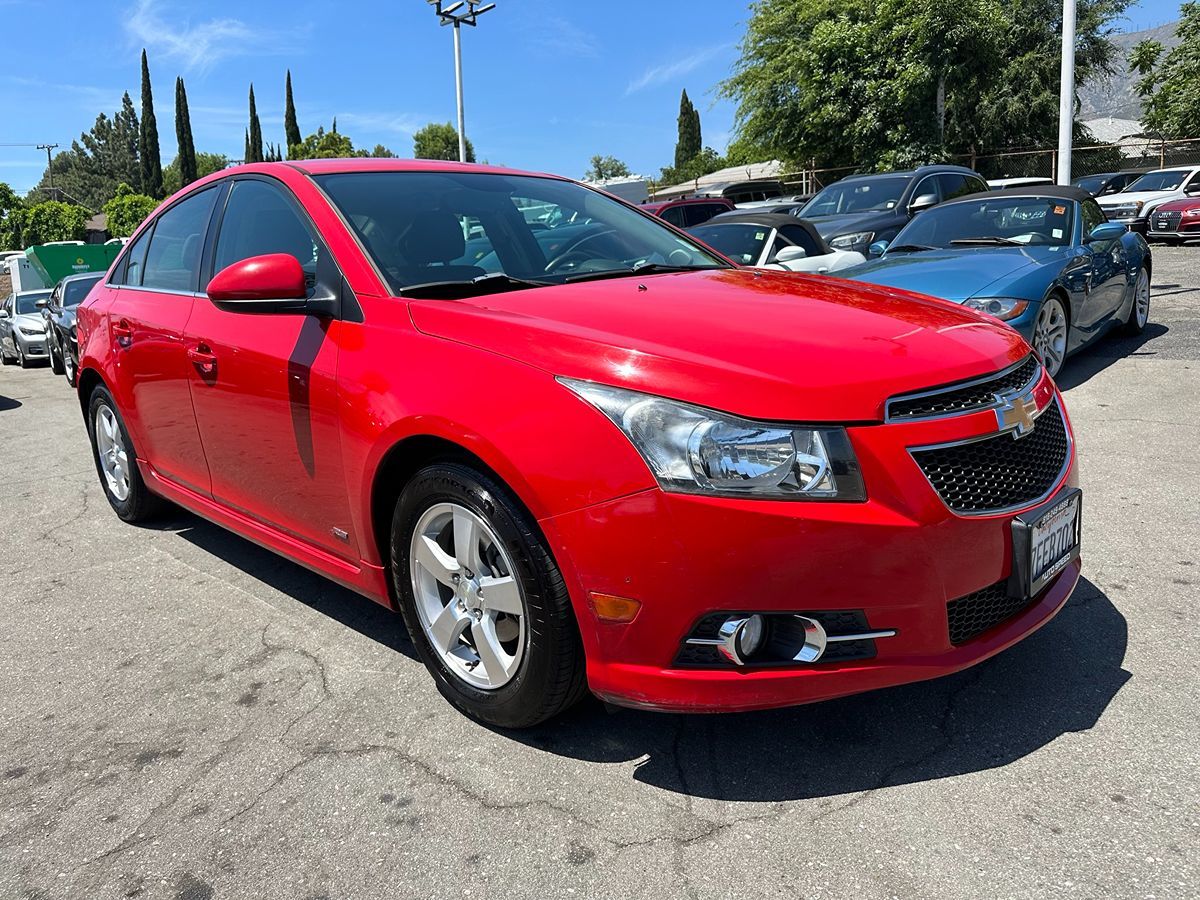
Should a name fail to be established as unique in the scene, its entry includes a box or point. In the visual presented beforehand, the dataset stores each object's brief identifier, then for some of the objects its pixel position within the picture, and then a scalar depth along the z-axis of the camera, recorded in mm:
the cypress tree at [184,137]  68562
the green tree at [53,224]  54625
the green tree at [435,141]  83938
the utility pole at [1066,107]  12477
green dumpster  23812
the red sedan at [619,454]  2135
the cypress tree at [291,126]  82062
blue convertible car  6062
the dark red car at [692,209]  15797
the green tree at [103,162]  97725
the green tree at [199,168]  78812
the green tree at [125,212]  53000
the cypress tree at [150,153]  70750
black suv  11156
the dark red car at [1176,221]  17438
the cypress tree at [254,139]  83688
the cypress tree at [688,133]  75562
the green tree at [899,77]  26703
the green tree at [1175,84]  32719
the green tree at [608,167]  105725
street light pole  21531
